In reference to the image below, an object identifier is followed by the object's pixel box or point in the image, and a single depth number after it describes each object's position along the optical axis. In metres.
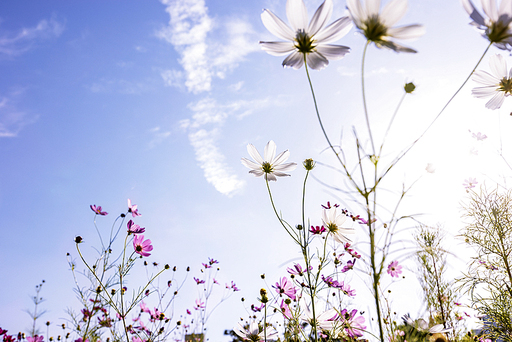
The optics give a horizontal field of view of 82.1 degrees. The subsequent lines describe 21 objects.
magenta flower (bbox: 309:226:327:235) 1.27
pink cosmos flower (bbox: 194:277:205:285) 3.12
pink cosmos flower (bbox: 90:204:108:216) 1.80
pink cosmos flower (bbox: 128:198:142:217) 1.67
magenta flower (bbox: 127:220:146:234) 1.48
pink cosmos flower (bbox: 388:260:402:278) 2.02
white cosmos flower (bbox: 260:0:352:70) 0.62
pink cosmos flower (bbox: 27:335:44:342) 2.07
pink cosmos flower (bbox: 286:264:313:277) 1.18
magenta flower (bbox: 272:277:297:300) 1.20
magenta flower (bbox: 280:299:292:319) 1.19
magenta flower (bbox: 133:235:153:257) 1.57
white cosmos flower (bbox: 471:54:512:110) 0.81
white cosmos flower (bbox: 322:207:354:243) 0.98
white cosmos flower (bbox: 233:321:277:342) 0.90
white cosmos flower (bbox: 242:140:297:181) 1.05
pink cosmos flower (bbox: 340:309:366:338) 0.91
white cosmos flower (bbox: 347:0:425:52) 0.49
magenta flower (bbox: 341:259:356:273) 1.52
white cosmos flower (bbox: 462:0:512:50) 0.51
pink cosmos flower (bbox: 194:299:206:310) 3.04
